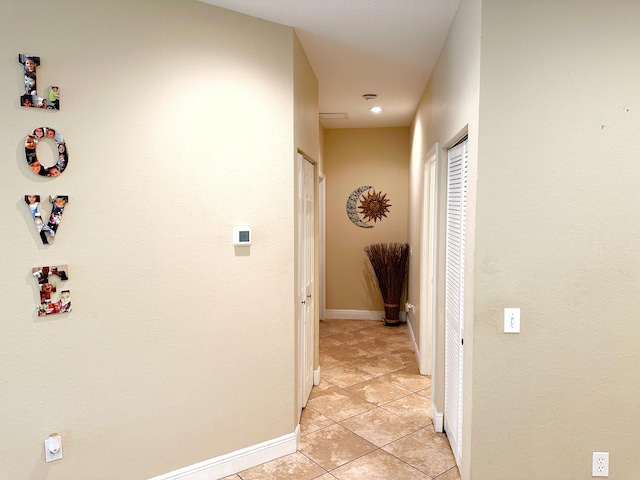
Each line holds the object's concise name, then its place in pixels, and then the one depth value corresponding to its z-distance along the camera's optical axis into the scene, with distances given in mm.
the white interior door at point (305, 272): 3297
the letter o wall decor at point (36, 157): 2074
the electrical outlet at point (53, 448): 2162
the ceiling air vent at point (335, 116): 5379
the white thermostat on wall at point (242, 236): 2662
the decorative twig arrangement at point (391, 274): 6090
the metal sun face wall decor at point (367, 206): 6406
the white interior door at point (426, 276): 4199
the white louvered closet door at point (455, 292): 2625
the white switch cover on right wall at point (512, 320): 2037
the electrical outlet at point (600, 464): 2061
